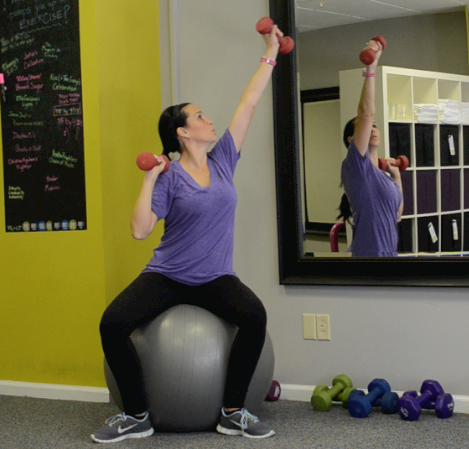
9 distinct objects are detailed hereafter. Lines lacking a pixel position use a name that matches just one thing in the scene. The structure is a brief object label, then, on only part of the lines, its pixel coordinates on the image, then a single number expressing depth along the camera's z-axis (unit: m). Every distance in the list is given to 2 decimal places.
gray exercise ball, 2.22
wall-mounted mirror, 2.59
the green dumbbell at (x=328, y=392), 2.55
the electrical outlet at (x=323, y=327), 2.79
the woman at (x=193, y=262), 2.26
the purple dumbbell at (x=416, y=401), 2.37
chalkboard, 2.94
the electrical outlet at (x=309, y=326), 2.81
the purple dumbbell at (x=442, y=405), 2.39
